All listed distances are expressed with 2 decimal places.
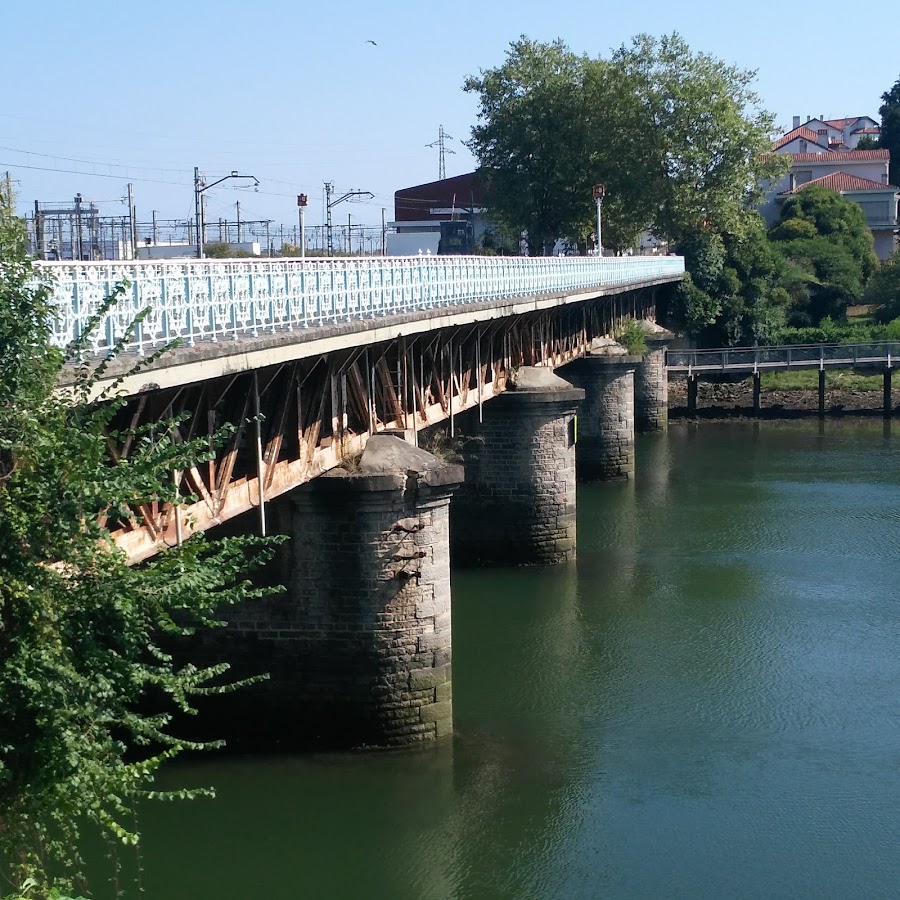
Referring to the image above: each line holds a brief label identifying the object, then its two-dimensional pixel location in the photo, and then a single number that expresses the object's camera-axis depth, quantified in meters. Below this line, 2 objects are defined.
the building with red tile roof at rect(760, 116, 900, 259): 80.94
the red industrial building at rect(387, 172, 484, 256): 70.12
